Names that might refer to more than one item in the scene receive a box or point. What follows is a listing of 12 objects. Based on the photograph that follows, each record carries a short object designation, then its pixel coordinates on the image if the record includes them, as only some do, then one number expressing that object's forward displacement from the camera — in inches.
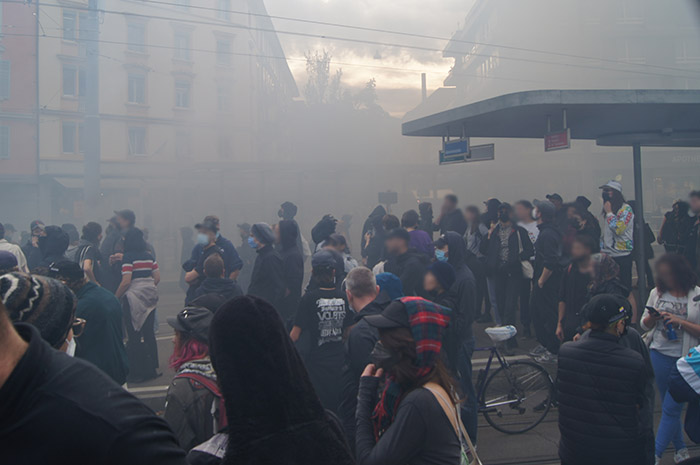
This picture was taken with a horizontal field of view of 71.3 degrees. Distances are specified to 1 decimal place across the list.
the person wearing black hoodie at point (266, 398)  50.1
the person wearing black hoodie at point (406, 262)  220.1
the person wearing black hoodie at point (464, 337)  160.4
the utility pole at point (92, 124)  579.2
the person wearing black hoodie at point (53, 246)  213.8
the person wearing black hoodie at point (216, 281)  187.0
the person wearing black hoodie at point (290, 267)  235.5
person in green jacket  147.2
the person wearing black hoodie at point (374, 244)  335.3
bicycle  193.3
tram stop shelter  251.1
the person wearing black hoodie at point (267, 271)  226.4
